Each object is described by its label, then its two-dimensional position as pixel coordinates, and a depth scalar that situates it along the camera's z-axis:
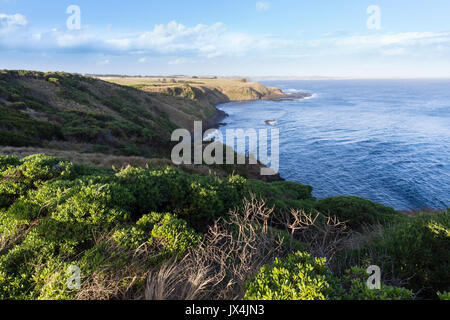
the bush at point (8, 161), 9.93
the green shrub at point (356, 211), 14.22
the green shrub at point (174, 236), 6.65
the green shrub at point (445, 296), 4.09
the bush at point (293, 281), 4.38
